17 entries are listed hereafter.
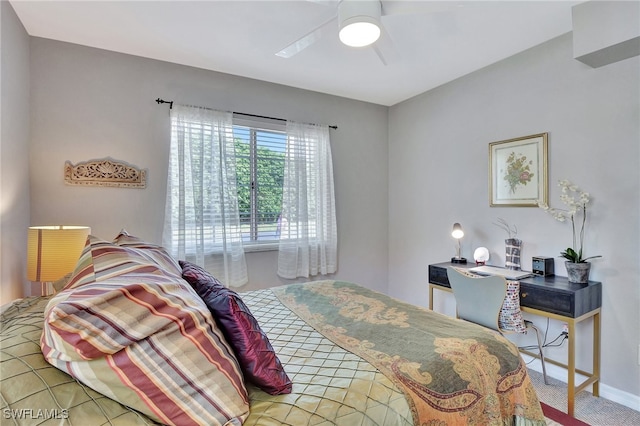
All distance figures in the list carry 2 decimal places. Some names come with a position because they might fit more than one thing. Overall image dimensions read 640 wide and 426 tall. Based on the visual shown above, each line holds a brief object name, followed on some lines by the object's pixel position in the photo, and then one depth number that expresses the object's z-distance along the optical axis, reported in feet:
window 10.66
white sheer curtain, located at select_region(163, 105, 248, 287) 9.34
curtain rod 9.29
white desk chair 7.22
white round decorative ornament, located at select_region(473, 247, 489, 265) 9.55
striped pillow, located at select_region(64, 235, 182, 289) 3.16
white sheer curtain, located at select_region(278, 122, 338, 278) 11.21
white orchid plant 7.59
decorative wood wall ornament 8.36
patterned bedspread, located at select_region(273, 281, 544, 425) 3.87
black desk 6.76
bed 2.62
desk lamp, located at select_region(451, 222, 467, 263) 10.15
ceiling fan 5.36
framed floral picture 8.55
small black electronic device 8.12
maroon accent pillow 3.48
